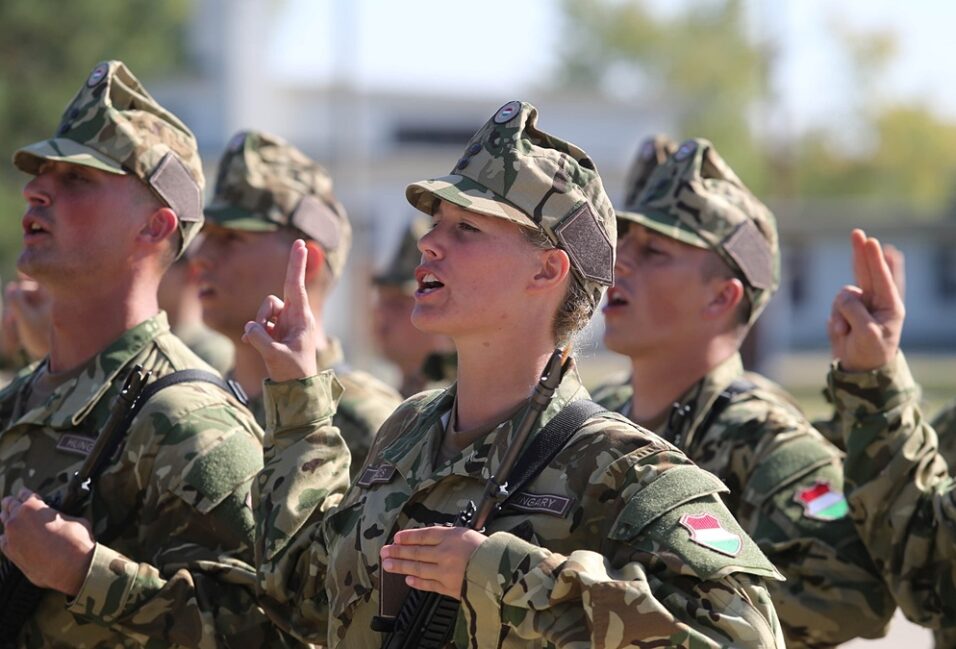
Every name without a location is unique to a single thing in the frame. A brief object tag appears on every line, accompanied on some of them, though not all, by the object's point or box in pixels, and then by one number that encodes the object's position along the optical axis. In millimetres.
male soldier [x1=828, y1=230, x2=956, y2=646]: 10227
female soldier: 6922
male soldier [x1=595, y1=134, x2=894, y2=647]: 10953
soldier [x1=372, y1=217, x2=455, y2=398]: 18672
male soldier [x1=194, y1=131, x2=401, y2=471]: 13070
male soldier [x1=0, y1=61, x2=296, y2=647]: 8719
